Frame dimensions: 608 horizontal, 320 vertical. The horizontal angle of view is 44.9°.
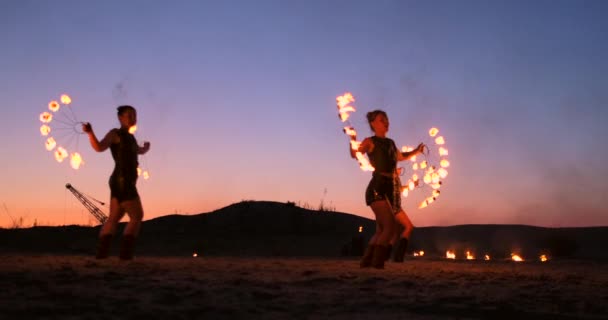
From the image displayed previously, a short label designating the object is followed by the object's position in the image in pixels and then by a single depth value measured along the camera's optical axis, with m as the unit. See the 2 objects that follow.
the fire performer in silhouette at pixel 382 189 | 10.28
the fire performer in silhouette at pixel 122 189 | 10.32
